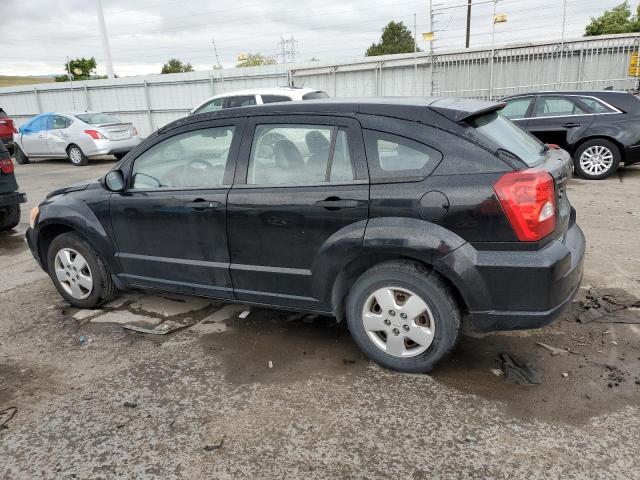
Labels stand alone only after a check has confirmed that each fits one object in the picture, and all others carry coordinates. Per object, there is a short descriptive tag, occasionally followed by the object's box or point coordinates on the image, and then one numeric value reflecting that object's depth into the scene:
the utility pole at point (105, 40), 25.41
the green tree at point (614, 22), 44.34
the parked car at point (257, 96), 11.09
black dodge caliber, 2.88
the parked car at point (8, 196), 7.00
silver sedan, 14.23
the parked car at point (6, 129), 16.42
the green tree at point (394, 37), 64.00
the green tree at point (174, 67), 73.62
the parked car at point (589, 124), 8.84
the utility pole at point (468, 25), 16.22
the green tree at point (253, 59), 62.84
